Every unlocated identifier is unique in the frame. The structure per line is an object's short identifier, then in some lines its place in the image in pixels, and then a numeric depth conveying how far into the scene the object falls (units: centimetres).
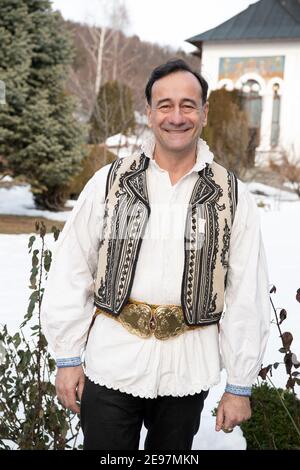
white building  2742
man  190
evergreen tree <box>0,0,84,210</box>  1385
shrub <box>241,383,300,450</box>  298
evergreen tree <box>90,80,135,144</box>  1933
